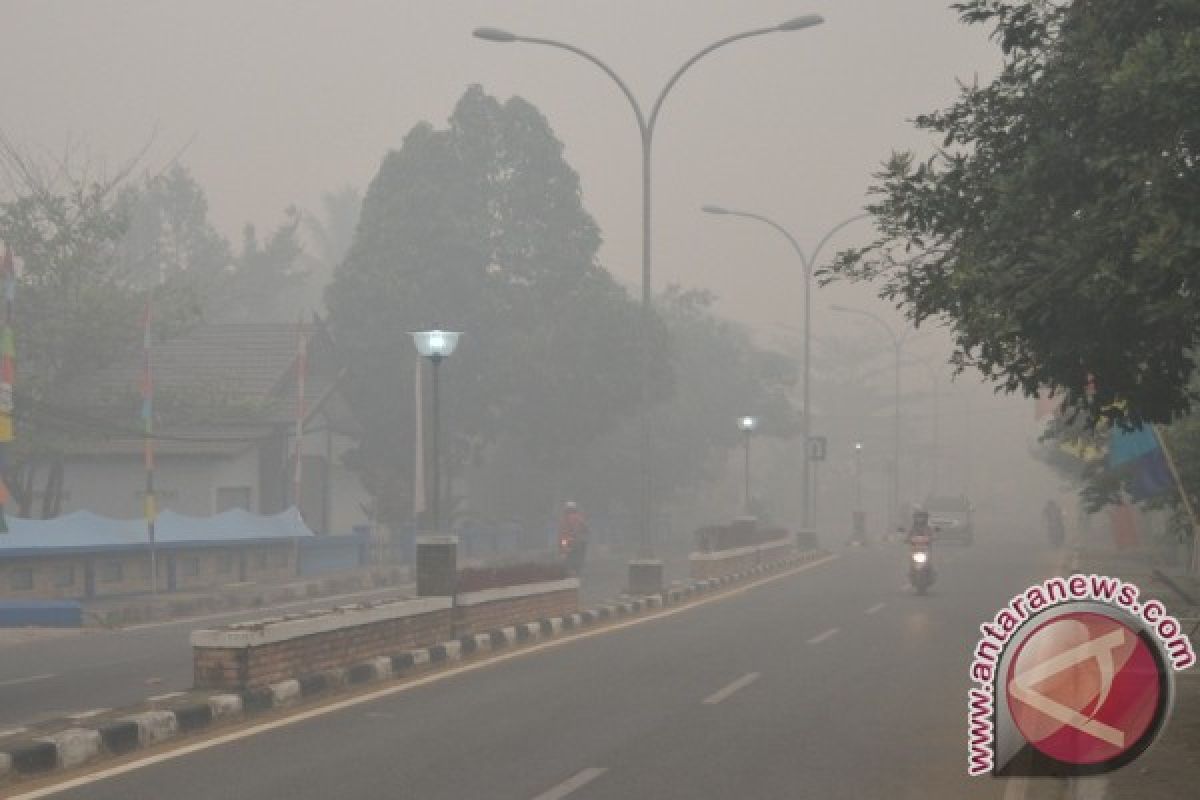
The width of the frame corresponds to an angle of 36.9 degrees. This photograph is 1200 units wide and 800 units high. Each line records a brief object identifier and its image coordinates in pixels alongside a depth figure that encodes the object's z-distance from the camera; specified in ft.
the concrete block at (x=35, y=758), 37.40
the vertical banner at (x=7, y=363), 98.73
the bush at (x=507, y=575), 70.79
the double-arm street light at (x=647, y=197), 100.58
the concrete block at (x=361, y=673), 54.90
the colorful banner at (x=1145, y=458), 83.46
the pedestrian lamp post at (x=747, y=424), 147.88
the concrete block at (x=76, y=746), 38.91
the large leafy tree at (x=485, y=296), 166.81
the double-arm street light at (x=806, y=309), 164.35
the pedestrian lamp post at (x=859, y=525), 205.64
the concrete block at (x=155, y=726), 42.34
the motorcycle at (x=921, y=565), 100.83
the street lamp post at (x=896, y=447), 243.60
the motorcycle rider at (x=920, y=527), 101.65
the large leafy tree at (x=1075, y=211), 34.55
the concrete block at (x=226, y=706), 46.16
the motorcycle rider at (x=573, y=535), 126.52
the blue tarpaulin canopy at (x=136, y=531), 99.14
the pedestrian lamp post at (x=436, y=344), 69.36
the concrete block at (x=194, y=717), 44.42
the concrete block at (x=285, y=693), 49.32
